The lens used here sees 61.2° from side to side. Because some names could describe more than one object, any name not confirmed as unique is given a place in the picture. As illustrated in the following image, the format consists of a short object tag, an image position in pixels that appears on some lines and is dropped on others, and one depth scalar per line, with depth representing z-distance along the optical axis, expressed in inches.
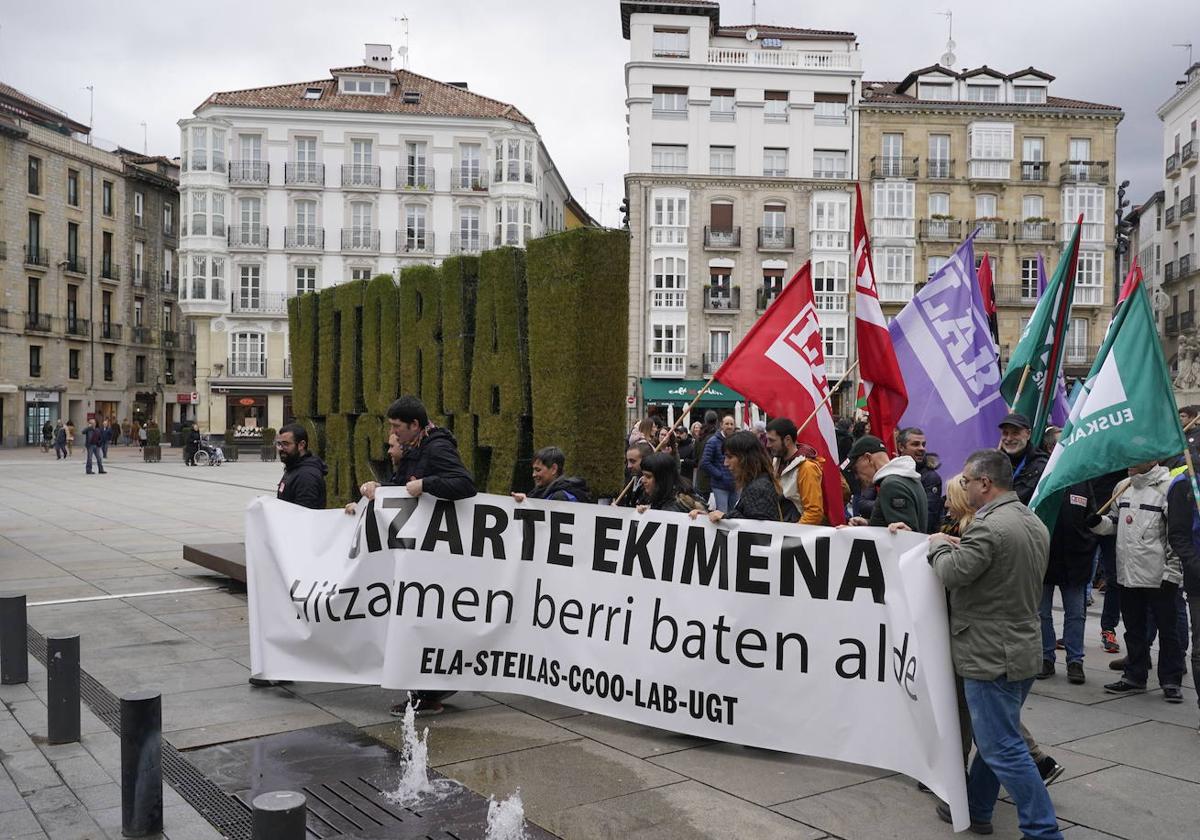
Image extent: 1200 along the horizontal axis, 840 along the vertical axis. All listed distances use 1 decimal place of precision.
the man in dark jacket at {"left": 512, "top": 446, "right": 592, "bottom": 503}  251.9
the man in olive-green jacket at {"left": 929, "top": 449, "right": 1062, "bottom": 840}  157.0
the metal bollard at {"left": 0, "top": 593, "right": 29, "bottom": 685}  259.1
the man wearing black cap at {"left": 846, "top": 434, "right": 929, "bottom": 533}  199.2
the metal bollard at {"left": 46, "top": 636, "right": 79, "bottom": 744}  212.8
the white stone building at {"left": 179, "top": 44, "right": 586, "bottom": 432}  2003.0
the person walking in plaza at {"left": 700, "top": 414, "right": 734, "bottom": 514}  491.2
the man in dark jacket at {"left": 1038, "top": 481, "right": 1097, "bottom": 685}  270.1
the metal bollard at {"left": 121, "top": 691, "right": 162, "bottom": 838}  169.3
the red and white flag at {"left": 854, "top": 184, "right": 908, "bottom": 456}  282.5
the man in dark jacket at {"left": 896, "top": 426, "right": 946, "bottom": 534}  269.7
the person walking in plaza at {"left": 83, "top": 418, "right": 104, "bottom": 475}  1133.7
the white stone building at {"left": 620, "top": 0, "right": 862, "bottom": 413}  1840.6
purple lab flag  328.5
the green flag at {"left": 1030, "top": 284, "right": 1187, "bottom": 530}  218.1
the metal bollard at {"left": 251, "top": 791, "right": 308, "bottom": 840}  125.4
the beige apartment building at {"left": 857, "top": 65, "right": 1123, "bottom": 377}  1884.8
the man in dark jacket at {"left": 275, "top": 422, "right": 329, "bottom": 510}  280.4
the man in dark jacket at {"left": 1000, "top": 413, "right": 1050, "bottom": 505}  270.8
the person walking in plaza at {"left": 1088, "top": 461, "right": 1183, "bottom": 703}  256.4
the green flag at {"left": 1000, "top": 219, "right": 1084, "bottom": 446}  274.8
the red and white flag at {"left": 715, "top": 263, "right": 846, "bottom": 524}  294.2
